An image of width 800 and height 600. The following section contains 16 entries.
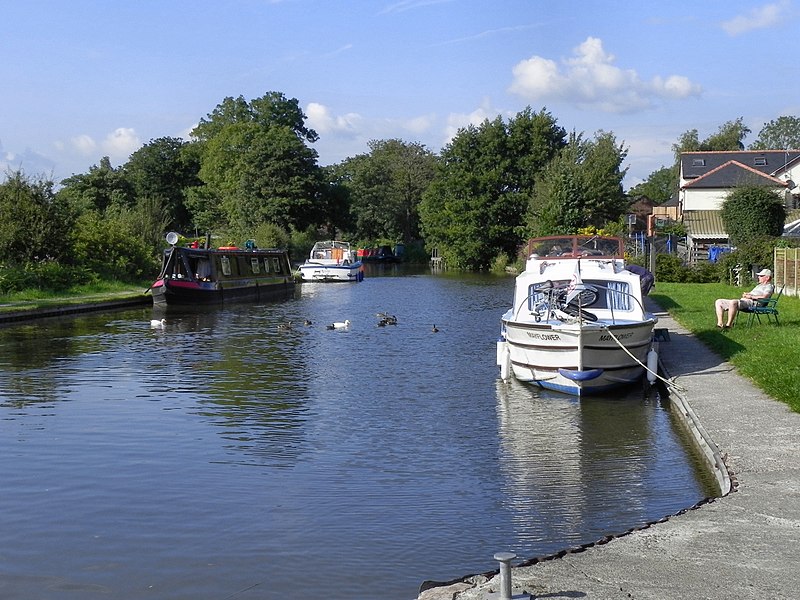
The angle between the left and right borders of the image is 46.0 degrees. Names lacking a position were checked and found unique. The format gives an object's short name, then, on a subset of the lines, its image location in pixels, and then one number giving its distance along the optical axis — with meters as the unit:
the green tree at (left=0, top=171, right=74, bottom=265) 33.81
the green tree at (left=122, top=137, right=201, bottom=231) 97.69
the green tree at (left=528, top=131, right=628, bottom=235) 58.44
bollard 5.74
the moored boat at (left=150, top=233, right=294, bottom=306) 35.62
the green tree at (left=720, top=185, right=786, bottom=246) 45.47
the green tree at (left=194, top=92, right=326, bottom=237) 76.12
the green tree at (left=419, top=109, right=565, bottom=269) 72.69
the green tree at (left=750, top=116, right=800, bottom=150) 141.48
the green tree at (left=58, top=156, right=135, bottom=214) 87.50
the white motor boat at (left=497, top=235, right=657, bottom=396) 15.45
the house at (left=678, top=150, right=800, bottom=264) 63.28
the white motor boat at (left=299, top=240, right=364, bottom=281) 57.41
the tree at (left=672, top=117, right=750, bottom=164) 118.44
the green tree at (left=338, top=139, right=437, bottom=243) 100.31
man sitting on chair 20.48
